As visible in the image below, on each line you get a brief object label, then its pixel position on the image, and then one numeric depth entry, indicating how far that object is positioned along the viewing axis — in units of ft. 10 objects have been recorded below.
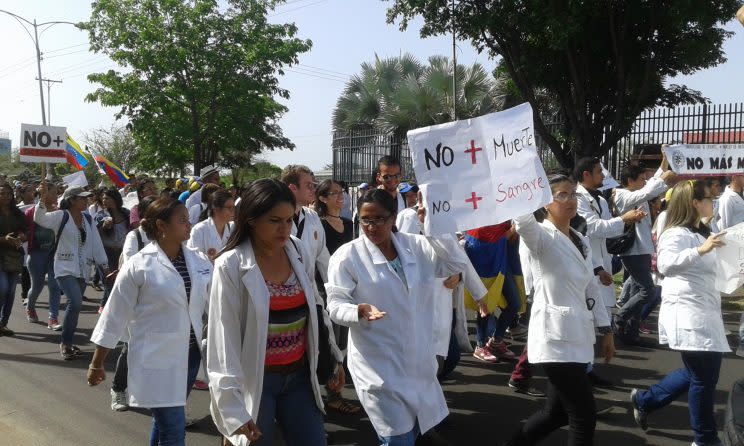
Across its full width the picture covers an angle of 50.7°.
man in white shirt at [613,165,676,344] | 26.16
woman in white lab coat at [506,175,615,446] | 13.78
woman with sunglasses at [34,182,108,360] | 26.76
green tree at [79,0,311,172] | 87.71
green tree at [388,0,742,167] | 56.18
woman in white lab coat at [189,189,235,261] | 22.54
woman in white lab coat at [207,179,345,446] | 10.66
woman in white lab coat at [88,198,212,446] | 13.43
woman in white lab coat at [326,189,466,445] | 11.84
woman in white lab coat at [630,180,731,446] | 15.47
